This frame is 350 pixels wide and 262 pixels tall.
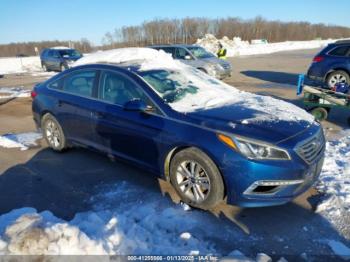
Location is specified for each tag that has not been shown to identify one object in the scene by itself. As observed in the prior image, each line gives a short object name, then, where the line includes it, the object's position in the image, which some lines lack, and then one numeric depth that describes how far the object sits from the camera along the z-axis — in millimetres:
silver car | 14258
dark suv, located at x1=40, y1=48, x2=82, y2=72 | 20938
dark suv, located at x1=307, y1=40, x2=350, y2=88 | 10250
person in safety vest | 21698
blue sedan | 3232
